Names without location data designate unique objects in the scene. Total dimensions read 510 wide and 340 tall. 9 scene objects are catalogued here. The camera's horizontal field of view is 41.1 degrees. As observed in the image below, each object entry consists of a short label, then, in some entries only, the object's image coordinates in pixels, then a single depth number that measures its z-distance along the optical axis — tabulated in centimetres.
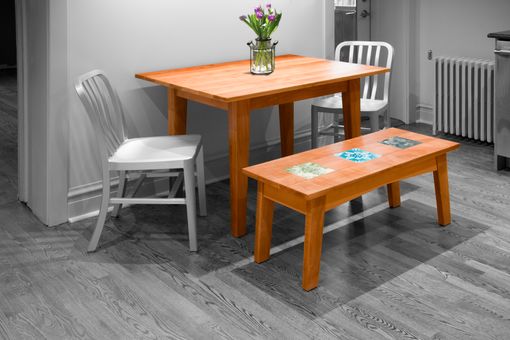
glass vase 376
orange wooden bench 289
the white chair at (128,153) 325
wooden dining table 340
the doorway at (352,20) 575
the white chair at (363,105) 429
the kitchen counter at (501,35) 421
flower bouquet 368
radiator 497
